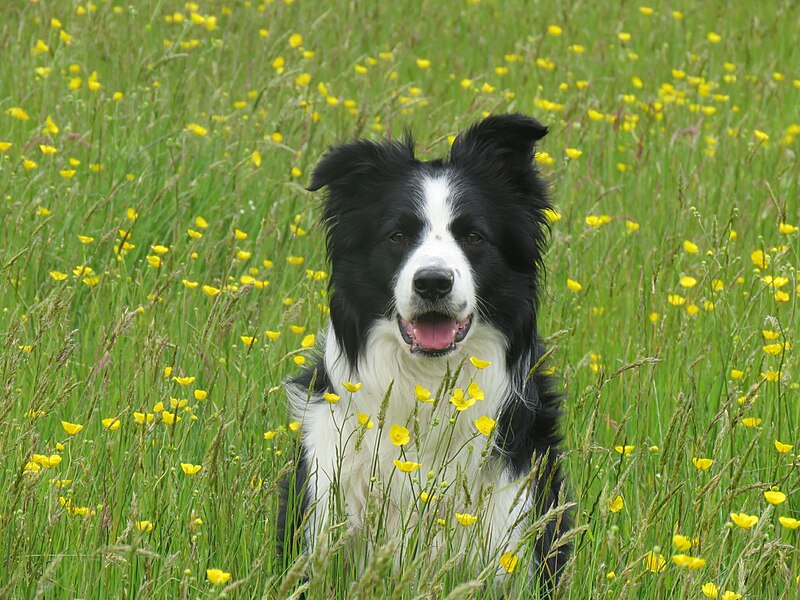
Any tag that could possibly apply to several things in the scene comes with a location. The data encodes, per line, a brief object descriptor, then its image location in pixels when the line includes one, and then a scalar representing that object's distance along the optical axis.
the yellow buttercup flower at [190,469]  4.86
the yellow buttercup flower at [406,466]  4.54
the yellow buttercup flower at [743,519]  4.22
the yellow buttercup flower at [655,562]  4.53
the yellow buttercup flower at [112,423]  5.18
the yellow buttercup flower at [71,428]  5.00
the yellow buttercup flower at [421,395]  4.84
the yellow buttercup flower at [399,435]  4.84
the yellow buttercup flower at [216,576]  3.83
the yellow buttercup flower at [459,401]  4.91
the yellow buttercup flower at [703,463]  4.85
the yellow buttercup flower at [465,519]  4.43
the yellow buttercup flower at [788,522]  4.34
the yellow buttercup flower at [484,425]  4.94
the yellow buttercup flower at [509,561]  4.26
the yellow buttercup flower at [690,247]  8.39
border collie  6.45
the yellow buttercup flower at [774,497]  4.39
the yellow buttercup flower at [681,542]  4.04
